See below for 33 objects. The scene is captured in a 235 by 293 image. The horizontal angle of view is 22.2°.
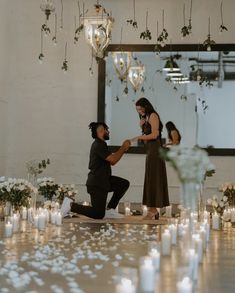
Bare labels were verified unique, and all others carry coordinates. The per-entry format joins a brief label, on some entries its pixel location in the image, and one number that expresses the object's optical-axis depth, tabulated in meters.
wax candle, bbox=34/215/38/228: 6.61
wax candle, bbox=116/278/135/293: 3.18
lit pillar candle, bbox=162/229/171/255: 5.16
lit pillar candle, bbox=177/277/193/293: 3.24
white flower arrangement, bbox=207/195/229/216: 7.36
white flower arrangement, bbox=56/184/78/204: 8.31
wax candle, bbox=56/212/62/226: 7.01
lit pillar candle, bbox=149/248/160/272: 4.37
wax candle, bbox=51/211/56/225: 7.06
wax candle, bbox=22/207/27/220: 7.22
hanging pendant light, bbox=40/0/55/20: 8.02
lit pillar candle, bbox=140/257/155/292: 3.75
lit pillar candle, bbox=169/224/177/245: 5.67
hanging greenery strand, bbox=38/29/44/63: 10.02
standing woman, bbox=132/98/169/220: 7.44
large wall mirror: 10.02
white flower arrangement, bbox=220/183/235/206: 7.68
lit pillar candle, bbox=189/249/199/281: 4.09
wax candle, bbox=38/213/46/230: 6.55
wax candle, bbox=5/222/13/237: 5.97
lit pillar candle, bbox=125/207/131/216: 8.25
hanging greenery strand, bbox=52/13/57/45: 10.24
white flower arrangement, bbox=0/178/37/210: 6.96
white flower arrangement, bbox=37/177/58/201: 8.25
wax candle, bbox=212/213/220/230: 6.94
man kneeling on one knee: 7.50
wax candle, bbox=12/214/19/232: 6.34
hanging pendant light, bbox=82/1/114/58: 7.91
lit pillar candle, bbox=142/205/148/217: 8.07
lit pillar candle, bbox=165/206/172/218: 8.21
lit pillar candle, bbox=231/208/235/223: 7.43
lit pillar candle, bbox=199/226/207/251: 5.37
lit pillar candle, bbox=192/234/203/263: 4.70
